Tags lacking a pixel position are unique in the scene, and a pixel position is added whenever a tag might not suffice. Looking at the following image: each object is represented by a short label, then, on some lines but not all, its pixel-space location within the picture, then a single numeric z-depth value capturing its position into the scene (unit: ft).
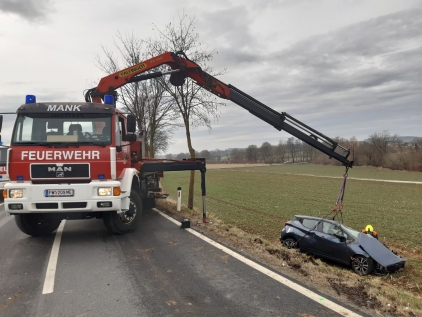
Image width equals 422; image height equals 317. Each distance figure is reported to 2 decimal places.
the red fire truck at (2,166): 50.85
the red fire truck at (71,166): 20.72
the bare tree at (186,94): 43.14
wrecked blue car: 30.81
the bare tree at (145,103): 55.51
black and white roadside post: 37.25
